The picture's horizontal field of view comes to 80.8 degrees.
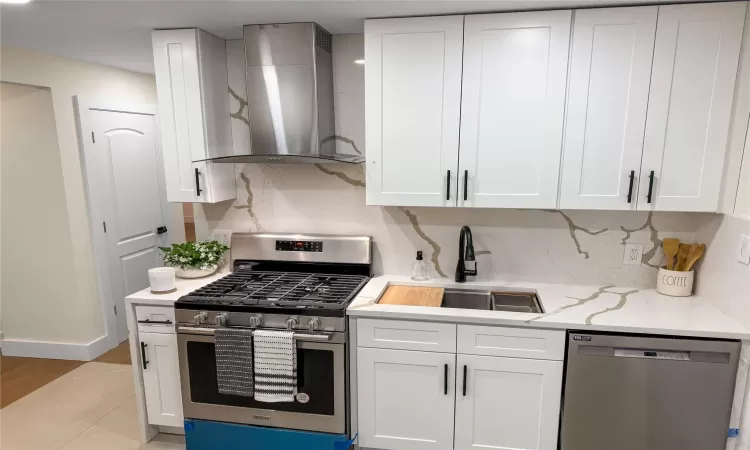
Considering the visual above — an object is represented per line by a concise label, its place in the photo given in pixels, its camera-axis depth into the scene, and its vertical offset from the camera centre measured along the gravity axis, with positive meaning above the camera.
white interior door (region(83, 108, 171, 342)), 3.48 -0.20
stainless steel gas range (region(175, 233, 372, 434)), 2.12 -0.82
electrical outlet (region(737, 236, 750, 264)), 1.89 -0.33
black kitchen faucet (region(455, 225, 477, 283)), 2.44 -0.47
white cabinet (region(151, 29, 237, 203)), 2.37 +0.35
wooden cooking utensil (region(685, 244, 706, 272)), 2.22 -0.41
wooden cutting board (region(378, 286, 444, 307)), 2.29 -0.66
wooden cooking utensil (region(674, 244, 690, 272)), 2.29 -0.43
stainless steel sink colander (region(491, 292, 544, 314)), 2.40 -0.70
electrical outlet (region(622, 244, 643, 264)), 2.42 -0.44
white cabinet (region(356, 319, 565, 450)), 2.03 -1.04
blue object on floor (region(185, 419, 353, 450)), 2.19 -1.34
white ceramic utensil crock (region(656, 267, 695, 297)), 2.24 -0.56
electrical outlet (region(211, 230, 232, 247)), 2.84 -0.41
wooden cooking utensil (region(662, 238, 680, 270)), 2.30 -0.39
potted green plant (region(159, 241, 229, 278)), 2.58 -0.51
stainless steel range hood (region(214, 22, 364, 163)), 2.28 +0.42
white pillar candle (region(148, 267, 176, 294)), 2.35 -0.57
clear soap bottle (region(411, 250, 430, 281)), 2.59 -0.58
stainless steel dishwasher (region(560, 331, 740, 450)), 1.89 -0.96
